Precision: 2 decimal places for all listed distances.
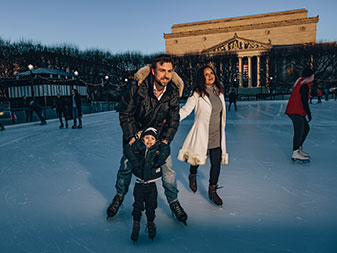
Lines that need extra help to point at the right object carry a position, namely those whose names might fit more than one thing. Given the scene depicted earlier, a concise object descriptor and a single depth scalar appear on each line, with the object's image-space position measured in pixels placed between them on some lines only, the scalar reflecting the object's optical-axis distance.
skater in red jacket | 4.16
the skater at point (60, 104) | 10.20
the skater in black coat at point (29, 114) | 12.71
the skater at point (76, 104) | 9.80
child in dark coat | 2.11
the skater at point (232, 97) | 16.67
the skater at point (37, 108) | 11.75
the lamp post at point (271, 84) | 34.73
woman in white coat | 2.81
